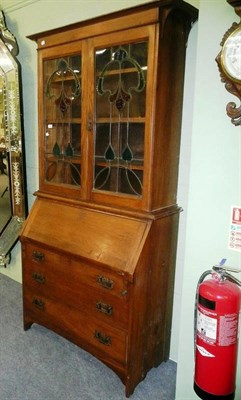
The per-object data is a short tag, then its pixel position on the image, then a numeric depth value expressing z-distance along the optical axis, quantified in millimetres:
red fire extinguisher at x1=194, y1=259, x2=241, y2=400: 1346
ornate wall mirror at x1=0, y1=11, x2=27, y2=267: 2783
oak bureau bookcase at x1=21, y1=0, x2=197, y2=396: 1770
